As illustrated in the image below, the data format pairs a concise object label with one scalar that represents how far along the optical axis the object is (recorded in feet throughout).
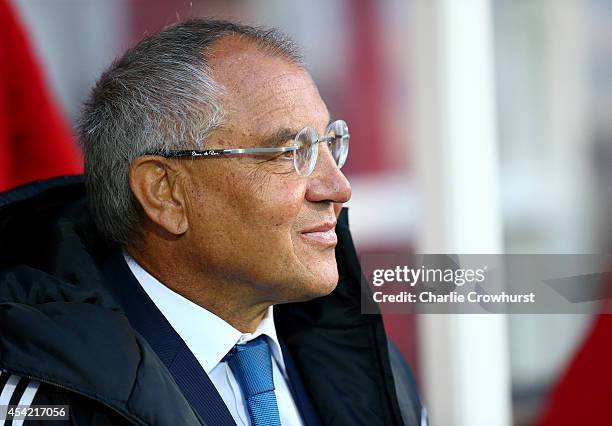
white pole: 17.66
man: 16.06
